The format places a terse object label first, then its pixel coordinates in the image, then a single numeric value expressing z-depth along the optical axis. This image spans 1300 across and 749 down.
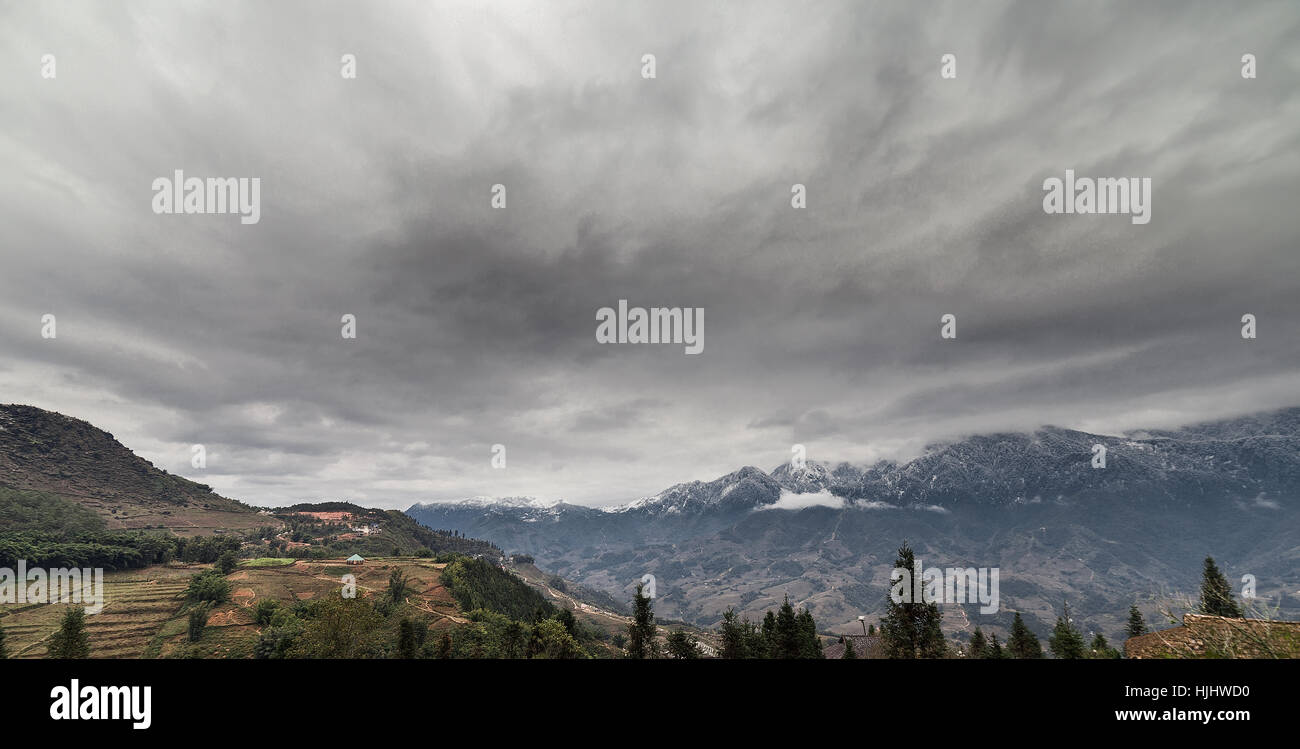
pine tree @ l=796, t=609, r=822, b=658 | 74.56
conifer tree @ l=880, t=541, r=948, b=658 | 56.38
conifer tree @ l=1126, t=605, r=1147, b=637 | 86.99
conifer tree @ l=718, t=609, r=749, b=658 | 77.00
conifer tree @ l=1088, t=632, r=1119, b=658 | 55.58
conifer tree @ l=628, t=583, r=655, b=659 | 76.94
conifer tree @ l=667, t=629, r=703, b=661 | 79.06
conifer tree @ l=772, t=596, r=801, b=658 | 71.81
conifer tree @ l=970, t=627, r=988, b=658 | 78.61
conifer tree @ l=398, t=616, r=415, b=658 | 75.38
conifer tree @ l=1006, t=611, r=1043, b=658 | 77.19
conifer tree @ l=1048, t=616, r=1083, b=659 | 68.71
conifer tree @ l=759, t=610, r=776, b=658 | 73.81
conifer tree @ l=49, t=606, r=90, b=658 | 65.44
